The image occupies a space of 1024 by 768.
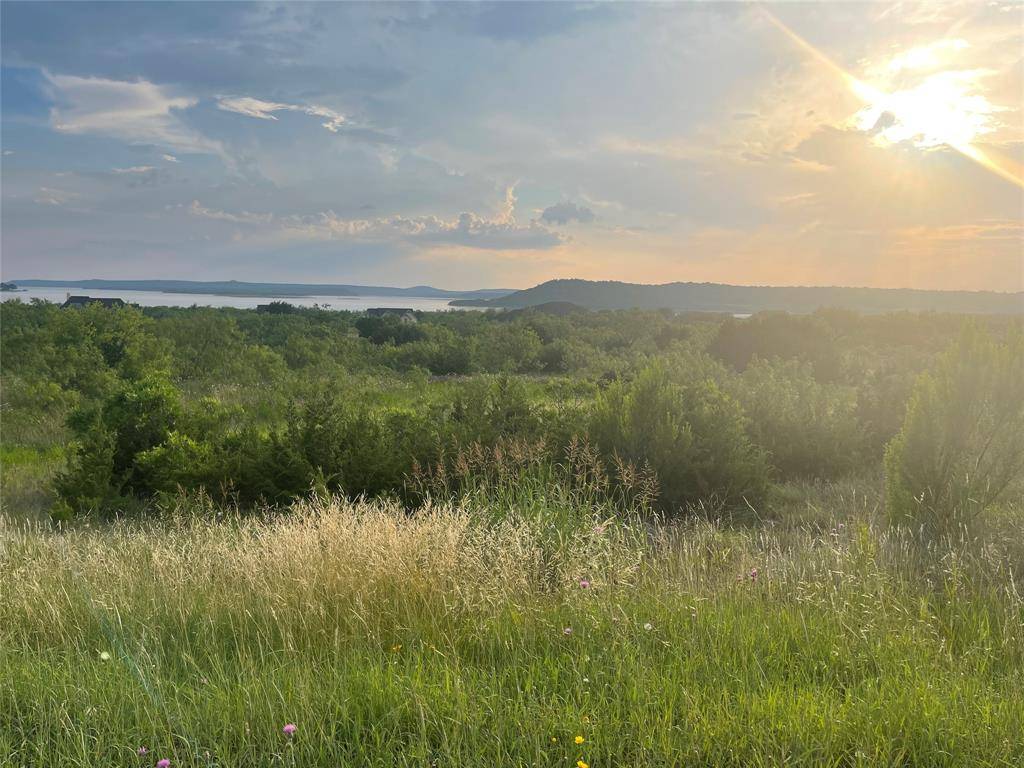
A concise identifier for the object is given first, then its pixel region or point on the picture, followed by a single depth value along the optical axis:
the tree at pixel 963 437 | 6.70
